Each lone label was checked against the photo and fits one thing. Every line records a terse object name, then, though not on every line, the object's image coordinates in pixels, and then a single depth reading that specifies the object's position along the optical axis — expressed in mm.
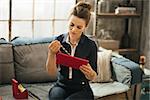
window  3314
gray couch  2799
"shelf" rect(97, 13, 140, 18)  3618
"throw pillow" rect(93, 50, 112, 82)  3041
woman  2264
